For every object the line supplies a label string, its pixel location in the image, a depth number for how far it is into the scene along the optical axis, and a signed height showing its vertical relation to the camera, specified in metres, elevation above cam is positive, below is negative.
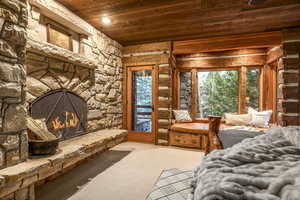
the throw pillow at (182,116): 4.49 -0.47
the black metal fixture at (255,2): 2.26 +1.39
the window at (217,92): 4.60 +0.21
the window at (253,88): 4.37 +0.30
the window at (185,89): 4.96 +0.32
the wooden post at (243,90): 4.38 +0.25
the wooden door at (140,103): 4.25 -0.10
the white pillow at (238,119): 3.87 -0.50
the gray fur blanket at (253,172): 0.59 -0.34
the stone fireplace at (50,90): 1.50 +0.14
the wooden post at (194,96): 4.84 +0.10
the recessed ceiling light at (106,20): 2.94 +1.50
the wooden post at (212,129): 2.15 -0.42
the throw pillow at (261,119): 3.69 -0.46
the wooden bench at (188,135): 3.72 -0.85
